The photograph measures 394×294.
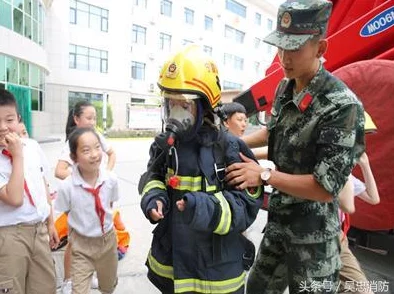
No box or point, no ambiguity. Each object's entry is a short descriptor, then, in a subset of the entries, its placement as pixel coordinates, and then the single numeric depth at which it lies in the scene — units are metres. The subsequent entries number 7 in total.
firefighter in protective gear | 1.39
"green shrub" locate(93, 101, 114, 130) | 20.36
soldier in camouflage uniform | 1.34
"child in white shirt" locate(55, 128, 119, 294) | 2.23
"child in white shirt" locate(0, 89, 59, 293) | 1.78
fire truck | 2.11
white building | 15.31
